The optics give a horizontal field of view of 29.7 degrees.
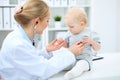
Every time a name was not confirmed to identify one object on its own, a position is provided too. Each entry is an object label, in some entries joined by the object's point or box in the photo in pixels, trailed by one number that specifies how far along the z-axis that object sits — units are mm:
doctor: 1413
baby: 1746
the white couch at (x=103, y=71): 1600
